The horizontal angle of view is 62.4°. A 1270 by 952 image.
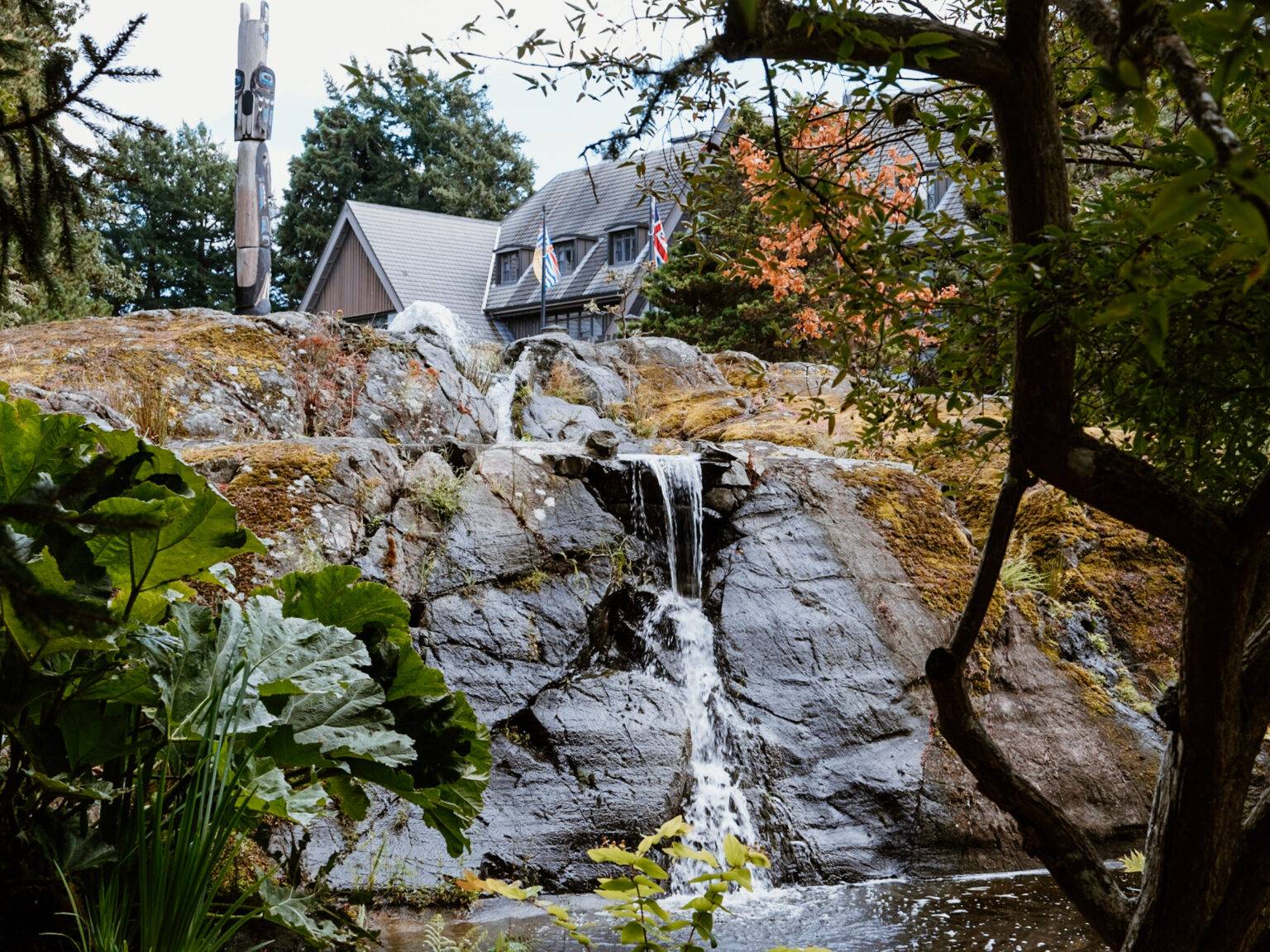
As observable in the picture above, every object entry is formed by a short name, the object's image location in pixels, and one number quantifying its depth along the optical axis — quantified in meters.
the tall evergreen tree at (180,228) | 37.22
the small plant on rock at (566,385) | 11.79
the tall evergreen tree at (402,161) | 38.38
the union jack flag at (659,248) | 17.81
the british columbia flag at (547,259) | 21.95
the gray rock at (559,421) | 10.66
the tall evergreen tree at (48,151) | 3.08
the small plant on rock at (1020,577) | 7.68
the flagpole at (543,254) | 21.91
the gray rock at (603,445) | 7.89
